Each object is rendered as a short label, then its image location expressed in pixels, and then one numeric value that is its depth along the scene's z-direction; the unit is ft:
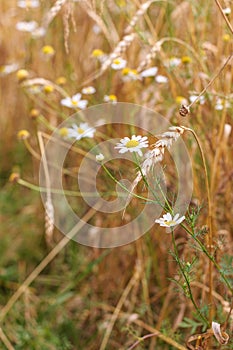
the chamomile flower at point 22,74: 2.50
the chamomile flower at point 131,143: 1.80
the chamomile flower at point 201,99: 2.20
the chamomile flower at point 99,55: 2.53
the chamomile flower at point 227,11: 2.05
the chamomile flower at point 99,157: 1.81
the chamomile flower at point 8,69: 2.82
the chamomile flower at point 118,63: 2.34
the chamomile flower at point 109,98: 2.37
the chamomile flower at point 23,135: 2.43
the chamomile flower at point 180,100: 2.33
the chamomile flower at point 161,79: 2.41
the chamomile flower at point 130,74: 2.38
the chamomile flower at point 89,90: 2.42
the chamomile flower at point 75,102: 2.41
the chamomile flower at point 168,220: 1.74
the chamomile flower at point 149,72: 2.38
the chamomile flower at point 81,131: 2.27
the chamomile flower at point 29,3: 2.87
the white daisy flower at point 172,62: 2.31
